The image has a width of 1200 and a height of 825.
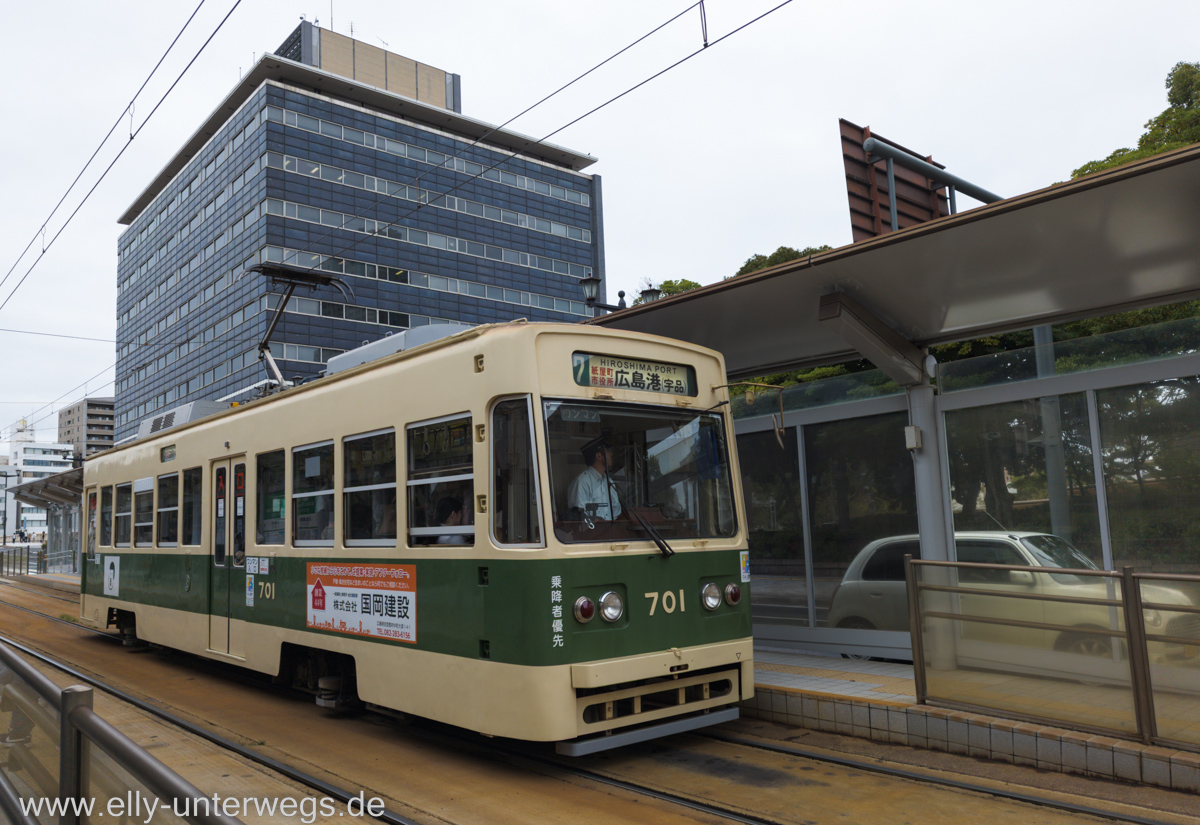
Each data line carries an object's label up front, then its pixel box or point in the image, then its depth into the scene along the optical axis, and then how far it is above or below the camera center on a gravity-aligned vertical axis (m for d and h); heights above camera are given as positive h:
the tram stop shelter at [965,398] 6.61 +0.91
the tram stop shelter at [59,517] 29.31 +0.83
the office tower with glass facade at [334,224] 50.94 +19.28
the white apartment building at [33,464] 132.62 +11.64
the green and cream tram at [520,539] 5.66 -0.14
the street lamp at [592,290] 15.23 +3.81
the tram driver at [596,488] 5.88 +0.18
